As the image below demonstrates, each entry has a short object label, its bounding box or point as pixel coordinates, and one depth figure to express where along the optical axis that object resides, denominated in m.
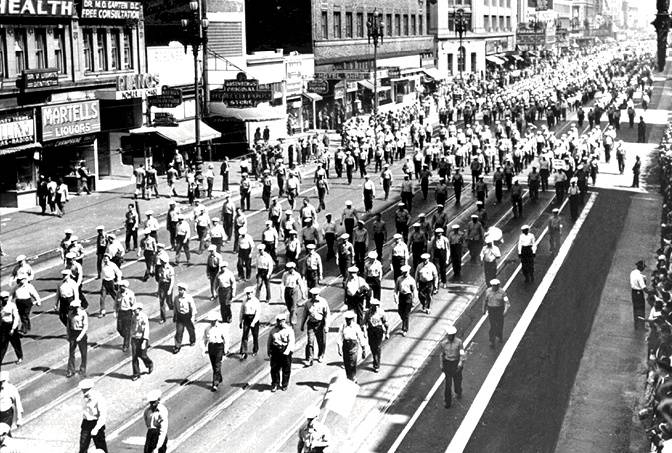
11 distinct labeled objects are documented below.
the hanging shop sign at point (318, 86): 54.78
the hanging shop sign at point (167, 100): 41.53
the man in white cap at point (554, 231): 26.34
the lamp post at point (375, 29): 57.50
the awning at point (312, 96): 59.47
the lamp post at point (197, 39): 37.94
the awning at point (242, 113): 49.72
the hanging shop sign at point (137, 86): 40.84
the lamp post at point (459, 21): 76.59
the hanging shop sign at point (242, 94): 41.84
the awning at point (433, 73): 86.78
